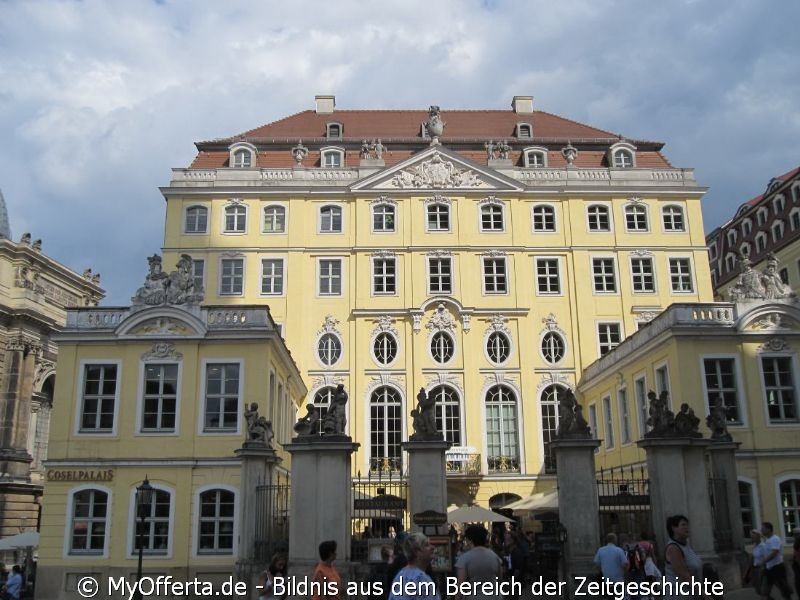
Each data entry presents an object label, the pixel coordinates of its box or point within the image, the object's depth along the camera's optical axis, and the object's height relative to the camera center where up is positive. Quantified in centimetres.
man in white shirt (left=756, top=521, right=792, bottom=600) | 1552 -134
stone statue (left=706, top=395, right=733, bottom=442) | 2196 +194
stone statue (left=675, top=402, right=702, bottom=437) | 2005 +179
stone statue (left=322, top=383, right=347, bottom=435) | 1994 +207
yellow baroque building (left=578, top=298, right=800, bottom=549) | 2811 +402
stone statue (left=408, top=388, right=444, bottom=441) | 2003 +193
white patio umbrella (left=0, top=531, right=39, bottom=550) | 2911 -116
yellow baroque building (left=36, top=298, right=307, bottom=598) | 2470 +217
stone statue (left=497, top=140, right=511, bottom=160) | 4475 +1903
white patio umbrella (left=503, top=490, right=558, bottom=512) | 2872 -12
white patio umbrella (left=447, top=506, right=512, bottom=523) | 2467 -44
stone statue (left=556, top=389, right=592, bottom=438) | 2005 +195
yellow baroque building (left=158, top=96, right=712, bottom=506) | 3994 +1206
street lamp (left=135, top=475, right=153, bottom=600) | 1938 +19
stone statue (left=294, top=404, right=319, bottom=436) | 1966 +191
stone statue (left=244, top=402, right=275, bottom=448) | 2117 +198
